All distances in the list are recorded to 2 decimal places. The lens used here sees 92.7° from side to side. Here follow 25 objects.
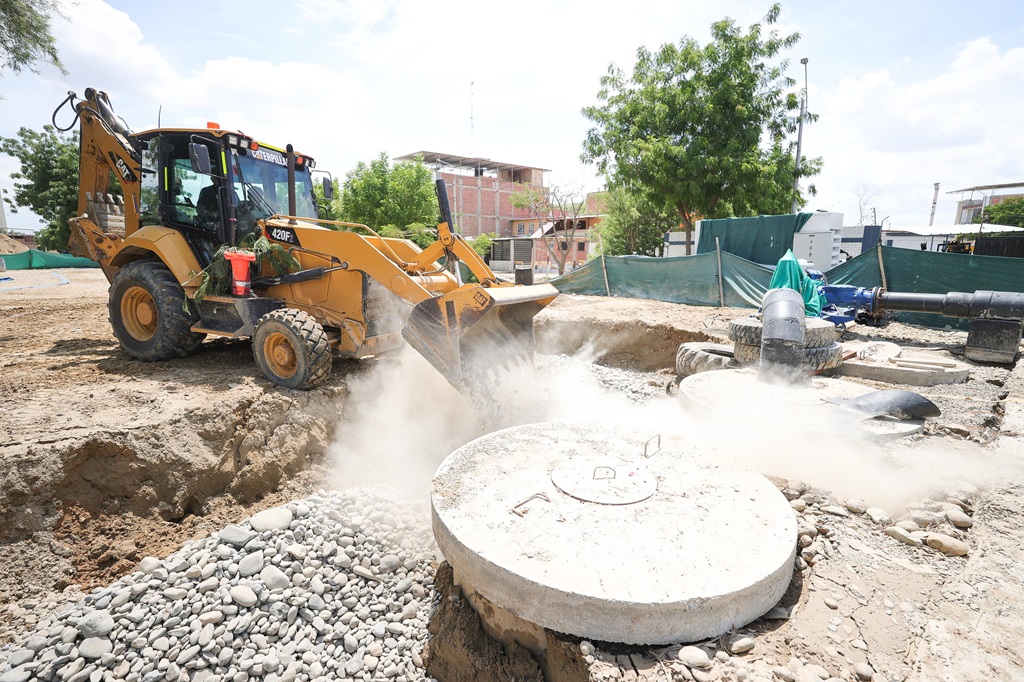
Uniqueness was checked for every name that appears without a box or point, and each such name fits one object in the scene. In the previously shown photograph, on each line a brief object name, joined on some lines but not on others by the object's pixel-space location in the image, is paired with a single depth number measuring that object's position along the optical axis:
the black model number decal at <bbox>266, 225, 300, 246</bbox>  5.68
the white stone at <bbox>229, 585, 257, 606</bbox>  3.18
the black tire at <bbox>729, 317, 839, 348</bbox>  5.26
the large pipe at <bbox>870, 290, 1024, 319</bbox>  6.24
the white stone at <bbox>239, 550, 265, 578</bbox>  3.35
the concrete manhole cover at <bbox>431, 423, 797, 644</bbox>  2.25
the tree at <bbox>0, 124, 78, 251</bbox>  24.89
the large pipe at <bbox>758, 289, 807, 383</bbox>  4.80
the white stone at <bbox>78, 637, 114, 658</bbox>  2.86
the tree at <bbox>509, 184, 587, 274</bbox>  27.06
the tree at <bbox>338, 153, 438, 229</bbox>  21.61
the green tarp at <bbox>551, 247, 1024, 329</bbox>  8.08
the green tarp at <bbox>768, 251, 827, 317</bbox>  6.29
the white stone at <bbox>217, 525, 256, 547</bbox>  3.55
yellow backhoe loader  5.01
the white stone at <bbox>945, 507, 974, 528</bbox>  2.88
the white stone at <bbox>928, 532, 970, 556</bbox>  2.68
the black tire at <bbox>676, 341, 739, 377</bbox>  6.19
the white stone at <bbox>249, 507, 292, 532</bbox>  3.72
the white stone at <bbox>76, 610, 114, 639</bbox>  2.94
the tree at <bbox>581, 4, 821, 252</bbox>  14.35
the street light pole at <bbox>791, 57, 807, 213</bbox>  14.75
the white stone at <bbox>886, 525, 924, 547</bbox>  2.79
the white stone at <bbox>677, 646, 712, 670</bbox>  2.10
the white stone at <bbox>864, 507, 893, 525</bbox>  3.03
